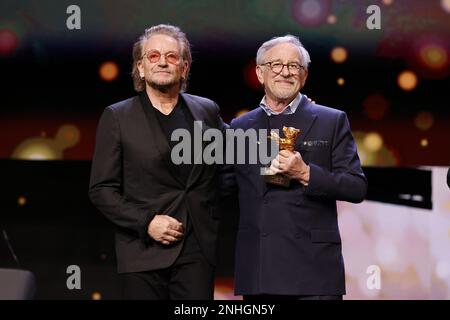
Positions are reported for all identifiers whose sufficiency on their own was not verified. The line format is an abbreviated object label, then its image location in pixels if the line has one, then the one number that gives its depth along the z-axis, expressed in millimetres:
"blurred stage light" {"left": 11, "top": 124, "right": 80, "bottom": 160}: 8648
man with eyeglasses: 6199
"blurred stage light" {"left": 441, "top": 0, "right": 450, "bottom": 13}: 8586
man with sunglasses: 6062
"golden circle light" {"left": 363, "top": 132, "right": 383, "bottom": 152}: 8633
